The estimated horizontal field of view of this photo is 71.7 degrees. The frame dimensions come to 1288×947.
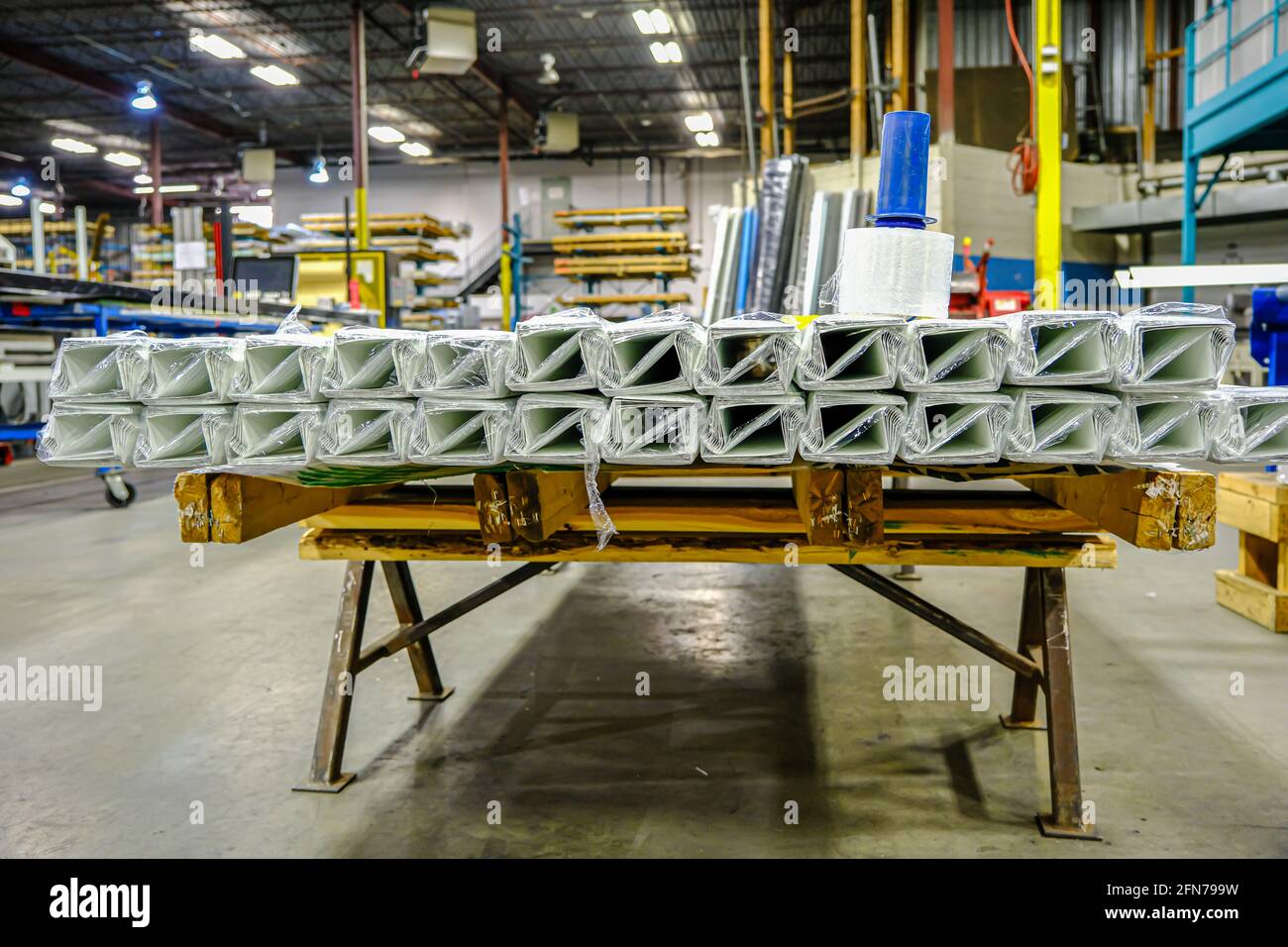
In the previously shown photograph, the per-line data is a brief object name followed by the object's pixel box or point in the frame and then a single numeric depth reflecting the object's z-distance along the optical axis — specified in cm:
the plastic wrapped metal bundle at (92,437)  173
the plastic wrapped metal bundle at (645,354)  159
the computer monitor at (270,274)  925
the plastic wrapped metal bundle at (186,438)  171
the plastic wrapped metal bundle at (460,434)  165
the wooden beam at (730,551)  207
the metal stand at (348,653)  246
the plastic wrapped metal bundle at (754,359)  158
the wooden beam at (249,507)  186
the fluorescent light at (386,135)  2048
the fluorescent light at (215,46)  1475
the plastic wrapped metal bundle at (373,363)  165
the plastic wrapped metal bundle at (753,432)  160
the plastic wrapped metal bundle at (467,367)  163
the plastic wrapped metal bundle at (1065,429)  158
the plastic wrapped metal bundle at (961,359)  158
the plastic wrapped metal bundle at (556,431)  162
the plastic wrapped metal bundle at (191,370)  169
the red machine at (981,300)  775
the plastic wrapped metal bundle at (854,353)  156
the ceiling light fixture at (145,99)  1410
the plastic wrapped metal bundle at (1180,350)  155
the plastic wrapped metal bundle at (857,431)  159
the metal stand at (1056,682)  219
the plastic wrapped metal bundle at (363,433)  167
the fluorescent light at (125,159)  2295
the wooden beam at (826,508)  194
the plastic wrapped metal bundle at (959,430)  158
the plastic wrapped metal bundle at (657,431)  161
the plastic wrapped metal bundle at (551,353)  160
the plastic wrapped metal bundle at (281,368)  166
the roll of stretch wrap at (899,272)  191
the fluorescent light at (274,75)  1642
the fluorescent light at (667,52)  1595
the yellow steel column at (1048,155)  570
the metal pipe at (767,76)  1099
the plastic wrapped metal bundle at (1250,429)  159
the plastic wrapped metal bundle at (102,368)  171
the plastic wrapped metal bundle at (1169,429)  159
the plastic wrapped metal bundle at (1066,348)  156
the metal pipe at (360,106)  1169
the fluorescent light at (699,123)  2041
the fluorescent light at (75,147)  2128
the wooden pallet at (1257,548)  388
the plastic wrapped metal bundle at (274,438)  168
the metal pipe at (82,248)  694
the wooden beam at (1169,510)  177
